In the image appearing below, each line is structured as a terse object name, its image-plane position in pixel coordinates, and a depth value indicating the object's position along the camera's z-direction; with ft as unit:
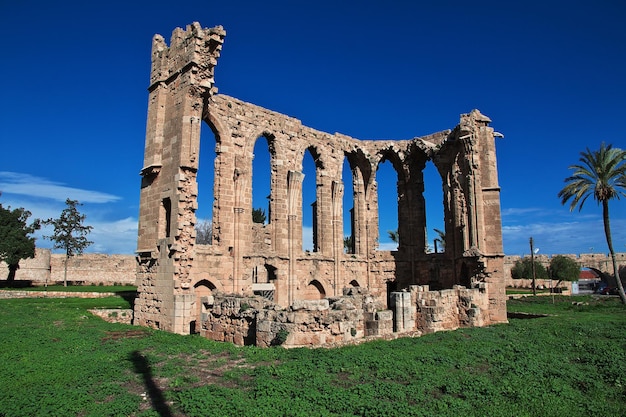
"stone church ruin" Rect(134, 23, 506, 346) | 40.19
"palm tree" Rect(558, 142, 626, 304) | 78.84
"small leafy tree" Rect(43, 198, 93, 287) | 124.57
